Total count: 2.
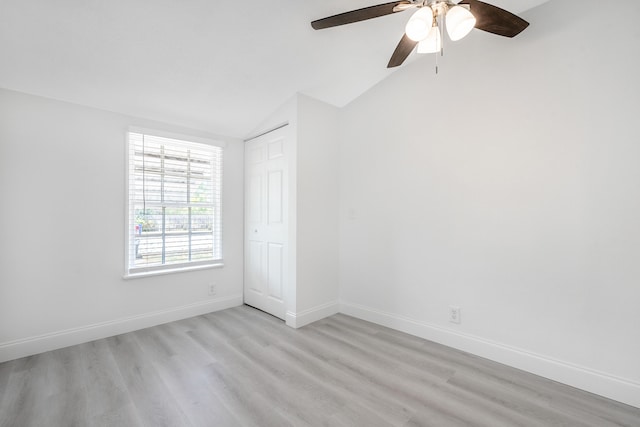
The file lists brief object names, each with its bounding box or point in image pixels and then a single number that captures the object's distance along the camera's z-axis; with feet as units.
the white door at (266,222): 10.59
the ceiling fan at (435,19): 5.05
